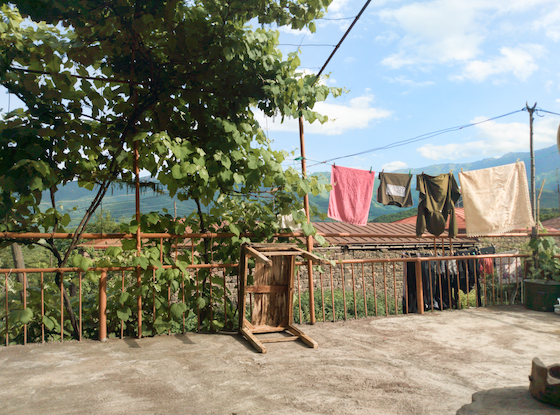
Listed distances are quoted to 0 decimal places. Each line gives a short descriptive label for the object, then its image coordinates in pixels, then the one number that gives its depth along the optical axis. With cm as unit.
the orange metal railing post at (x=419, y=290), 568
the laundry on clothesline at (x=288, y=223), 463
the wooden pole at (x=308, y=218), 482
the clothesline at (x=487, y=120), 1268
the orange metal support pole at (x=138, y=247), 390
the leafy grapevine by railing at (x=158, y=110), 347
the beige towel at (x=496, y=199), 641
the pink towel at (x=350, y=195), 586
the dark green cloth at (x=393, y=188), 668
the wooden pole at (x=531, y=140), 1202
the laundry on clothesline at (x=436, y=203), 632
